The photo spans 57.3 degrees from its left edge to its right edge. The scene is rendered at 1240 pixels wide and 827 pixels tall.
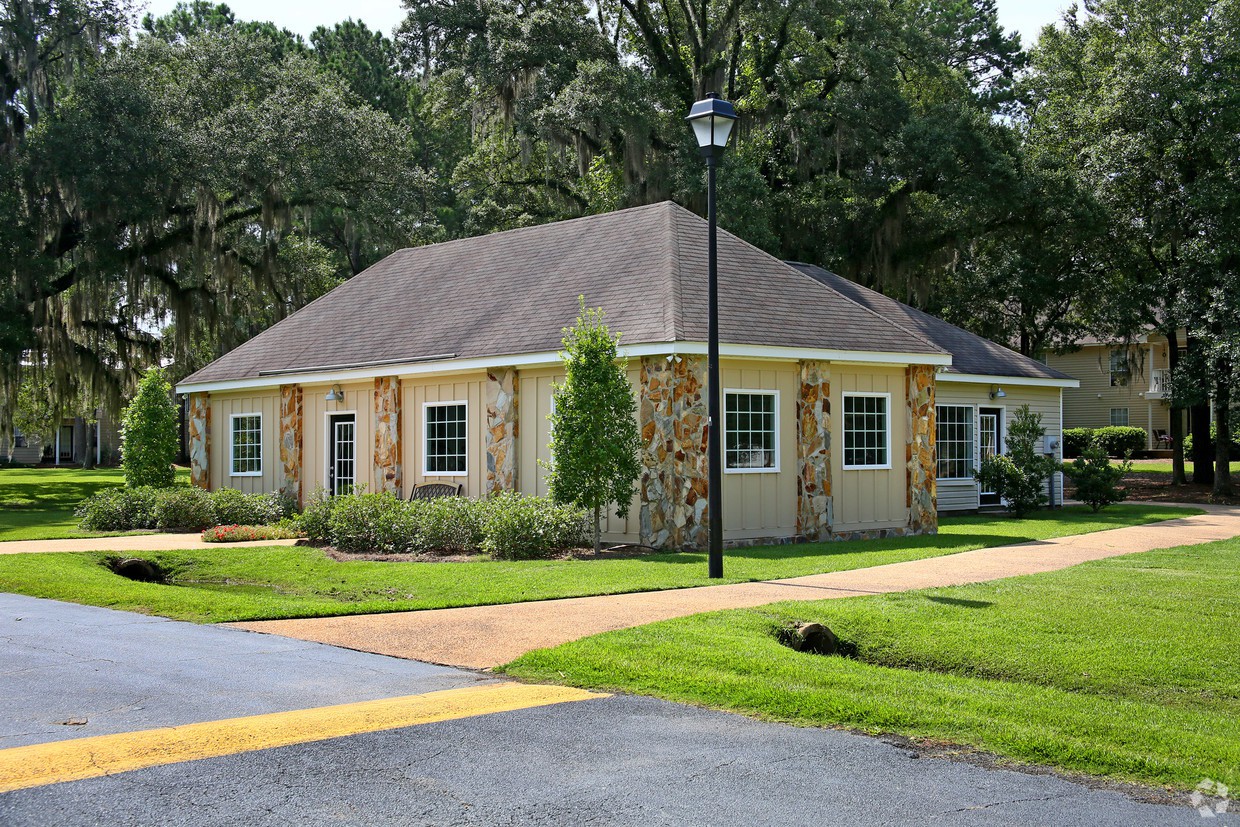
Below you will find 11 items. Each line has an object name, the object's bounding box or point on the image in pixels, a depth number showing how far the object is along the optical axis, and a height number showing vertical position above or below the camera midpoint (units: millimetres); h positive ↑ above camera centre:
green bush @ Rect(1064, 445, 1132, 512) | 22188 -568
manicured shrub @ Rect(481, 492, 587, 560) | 14547 -958
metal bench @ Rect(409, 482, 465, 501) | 17812 -568
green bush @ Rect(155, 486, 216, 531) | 19578 -923
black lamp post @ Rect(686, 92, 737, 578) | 12023 +1726
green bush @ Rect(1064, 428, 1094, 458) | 38406 +306
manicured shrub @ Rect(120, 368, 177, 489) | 22516 +391
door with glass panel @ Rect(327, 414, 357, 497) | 20141 +67
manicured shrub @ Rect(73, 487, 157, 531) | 19781 -943
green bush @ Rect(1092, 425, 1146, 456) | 40125 +344
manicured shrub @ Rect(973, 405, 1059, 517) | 21438 -401
